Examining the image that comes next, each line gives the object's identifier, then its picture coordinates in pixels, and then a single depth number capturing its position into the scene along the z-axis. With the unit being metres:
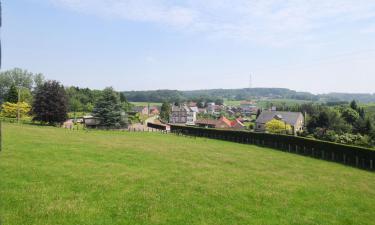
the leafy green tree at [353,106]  118.81
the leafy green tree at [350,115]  106.69
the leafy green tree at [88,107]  138.12
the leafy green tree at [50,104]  61.69
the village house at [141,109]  167.31
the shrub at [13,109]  74.06
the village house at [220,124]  105.25
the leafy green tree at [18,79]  107.32
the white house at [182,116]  140.00
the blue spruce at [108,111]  69.06
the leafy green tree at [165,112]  148.00
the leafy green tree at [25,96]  92.00
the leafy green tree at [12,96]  82.38
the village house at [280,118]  98.19
